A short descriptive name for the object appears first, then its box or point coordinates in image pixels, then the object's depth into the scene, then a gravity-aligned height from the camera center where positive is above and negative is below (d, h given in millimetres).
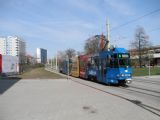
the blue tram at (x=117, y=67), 10577 -396
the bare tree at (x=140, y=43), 33367 +5000
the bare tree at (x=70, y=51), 55277 +5166
